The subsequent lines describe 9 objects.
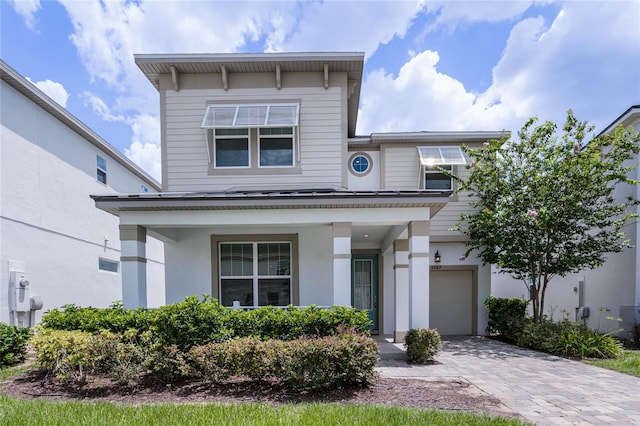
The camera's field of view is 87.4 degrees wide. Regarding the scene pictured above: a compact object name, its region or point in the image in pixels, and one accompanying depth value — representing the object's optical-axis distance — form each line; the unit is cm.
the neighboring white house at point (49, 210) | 903
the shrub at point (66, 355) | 530
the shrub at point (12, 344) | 662
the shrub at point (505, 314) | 995
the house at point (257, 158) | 914
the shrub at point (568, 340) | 772
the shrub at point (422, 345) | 698
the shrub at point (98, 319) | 599
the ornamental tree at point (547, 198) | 889
